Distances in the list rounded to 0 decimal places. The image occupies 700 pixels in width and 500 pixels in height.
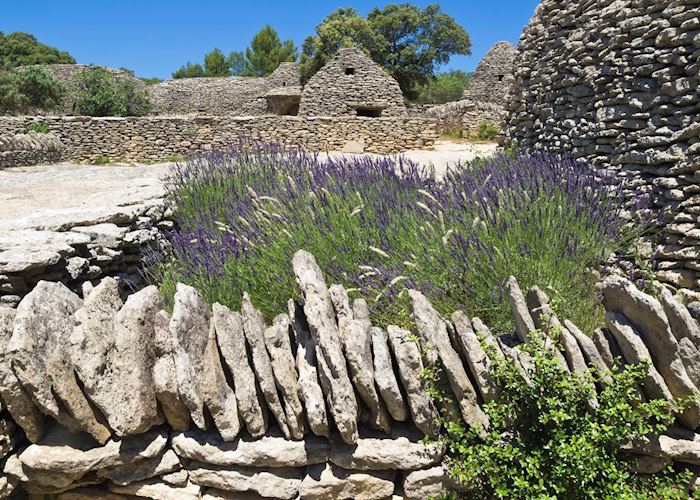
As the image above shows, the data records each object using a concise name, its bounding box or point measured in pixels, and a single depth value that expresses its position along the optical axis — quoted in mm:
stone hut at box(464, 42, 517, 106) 24438
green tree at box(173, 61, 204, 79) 52500
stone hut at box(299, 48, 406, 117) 19641
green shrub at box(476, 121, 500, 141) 17008
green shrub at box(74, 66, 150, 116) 21766
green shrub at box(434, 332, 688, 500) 2068
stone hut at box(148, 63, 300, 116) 28828
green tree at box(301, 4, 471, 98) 29688
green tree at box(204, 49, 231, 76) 52688
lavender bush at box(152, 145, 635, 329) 3010
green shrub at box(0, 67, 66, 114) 21422
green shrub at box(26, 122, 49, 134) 15773
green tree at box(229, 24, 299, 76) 49094
